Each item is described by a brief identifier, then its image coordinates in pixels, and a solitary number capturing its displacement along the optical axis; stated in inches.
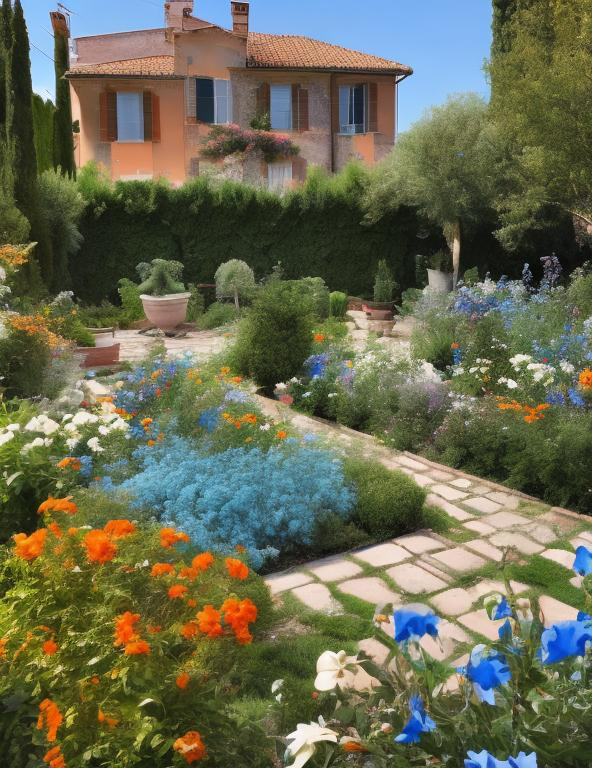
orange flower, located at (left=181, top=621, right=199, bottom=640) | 83.4
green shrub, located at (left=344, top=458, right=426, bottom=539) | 161.8
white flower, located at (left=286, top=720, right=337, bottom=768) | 54.1
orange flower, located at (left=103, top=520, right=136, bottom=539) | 95.0
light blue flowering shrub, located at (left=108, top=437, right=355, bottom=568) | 141.7
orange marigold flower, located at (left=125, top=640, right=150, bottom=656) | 74.4
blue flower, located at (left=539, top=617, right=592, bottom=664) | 49.9
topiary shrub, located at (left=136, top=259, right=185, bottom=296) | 488.1
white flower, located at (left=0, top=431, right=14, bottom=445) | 150.1
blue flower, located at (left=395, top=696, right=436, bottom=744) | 50.8
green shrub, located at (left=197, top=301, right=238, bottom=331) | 505.4
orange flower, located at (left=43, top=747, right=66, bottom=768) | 67.2
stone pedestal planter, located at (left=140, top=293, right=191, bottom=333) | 479.2
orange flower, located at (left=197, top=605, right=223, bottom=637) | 80.4
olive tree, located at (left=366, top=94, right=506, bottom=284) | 523.5
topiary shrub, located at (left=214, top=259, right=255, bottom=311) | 527.5
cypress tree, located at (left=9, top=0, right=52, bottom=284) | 454.9
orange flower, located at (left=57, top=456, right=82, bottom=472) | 146.2
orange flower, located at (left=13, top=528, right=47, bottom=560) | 93.3
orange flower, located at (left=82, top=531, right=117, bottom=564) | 88.3
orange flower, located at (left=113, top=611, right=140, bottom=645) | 76.2
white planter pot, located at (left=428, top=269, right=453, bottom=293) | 572.4
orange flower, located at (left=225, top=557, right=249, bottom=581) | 92.1
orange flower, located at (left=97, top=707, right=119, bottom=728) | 71.2
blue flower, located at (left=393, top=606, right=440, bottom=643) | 56.9
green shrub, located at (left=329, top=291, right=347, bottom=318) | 510.1
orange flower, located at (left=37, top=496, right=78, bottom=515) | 107.3
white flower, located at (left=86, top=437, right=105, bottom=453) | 164.2
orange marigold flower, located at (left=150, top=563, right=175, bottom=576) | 92.5
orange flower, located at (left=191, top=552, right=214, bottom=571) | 93.0
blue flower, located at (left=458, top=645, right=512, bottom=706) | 53.1
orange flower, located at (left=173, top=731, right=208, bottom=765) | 66.8
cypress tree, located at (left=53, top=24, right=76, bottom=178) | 653.9
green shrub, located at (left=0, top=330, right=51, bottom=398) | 251.8
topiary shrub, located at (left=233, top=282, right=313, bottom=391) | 299.7
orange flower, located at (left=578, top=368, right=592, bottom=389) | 203.5
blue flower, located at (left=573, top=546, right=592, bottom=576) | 58.1
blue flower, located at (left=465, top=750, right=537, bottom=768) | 43.3
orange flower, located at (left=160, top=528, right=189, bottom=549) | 97.3
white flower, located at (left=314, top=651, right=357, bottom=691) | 60.4
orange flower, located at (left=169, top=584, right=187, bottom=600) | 89.3
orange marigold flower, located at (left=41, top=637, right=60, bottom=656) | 78.7
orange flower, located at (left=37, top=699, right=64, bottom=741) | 68.6
